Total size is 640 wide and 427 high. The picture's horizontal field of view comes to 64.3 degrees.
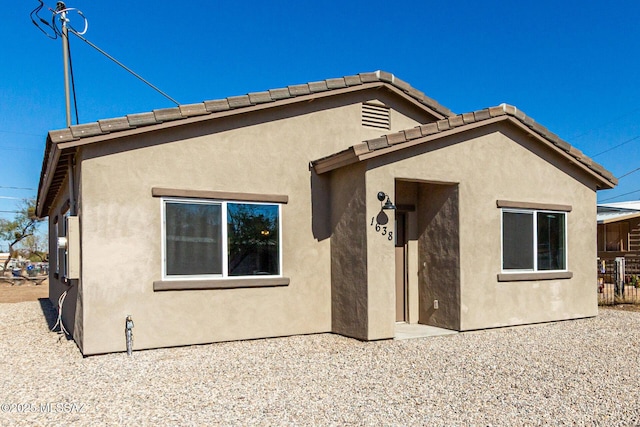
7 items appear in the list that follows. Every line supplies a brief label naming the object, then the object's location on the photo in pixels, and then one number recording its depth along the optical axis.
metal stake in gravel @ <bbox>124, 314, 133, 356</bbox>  7.96
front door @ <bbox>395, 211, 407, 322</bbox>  10.55
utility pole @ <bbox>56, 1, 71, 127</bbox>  12.76
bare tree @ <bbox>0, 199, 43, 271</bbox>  41.31
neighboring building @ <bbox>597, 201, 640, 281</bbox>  24.14
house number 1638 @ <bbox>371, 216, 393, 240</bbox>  8.82
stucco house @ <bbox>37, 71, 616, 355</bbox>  8.20
